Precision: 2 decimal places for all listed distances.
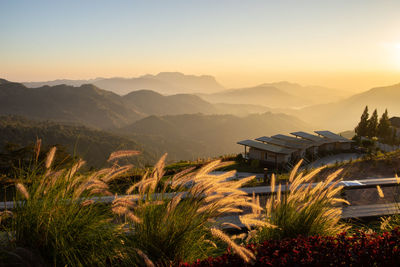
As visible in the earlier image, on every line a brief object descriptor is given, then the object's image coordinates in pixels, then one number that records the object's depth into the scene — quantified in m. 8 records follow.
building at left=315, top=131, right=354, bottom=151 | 26.43
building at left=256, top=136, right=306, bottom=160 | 23.00
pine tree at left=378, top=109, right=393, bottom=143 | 33.59
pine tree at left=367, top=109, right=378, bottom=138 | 34.00
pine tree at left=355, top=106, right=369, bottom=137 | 35.06
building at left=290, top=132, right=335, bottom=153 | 25.97
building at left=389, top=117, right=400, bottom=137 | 37.46
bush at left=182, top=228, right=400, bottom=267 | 2.31
